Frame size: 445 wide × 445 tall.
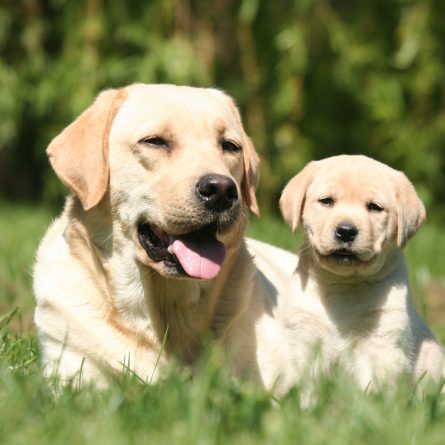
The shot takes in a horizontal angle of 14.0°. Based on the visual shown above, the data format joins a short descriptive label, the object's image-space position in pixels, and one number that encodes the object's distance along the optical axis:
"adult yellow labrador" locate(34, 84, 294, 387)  7.04
